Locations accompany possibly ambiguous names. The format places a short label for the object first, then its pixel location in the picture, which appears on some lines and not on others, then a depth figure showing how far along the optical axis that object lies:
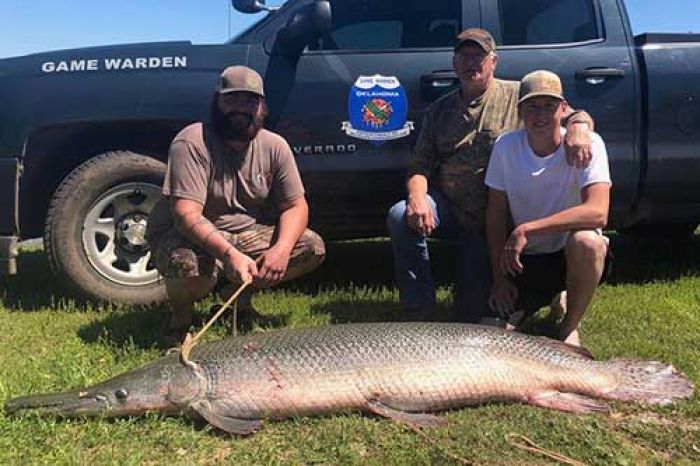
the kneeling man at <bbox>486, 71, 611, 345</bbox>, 4.14
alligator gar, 3.41
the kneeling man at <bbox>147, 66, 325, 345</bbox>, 4.20
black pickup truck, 4.99
